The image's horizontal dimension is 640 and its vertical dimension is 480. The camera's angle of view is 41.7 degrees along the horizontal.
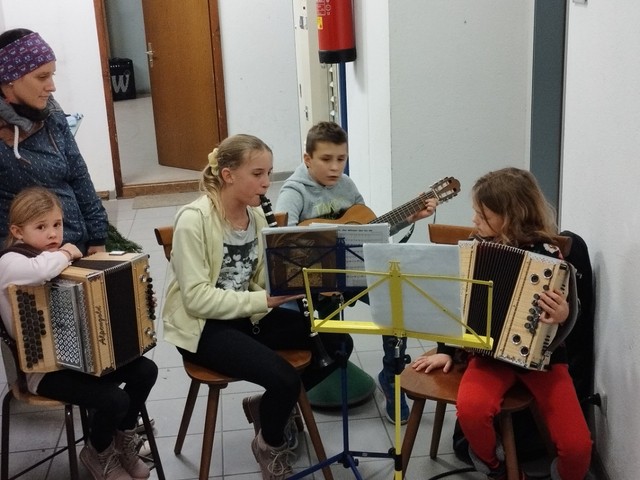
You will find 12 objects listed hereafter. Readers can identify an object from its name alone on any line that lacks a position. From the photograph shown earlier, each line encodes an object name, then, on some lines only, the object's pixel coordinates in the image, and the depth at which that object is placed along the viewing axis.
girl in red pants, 2.37
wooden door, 6.47
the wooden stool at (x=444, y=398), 2.37
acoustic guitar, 2.83
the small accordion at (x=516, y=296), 2.28
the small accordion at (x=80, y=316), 2.34
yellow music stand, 2.03
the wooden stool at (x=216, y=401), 2.52
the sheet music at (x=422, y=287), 2.00
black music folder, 2.31
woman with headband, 2.68
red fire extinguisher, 4.27
